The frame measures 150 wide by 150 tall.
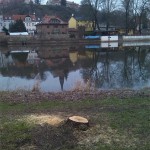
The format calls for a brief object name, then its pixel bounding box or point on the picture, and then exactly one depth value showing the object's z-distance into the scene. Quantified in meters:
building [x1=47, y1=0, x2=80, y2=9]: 176.07
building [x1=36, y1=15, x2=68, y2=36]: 88.62
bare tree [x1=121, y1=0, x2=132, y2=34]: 90.75
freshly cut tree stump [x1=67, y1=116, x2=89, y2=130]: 9.01
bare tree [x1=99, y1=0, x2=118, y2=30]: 95.26
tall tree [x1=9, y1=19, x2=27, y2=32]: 90.38
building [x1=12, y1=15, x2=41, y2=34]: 117.39
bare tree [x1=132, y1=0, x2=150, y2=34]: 92.81
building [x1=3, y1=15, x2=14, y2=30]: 121.69
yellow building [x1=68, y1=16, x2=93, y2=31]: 99.19
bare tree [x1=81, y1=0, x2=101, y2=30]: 90.29
